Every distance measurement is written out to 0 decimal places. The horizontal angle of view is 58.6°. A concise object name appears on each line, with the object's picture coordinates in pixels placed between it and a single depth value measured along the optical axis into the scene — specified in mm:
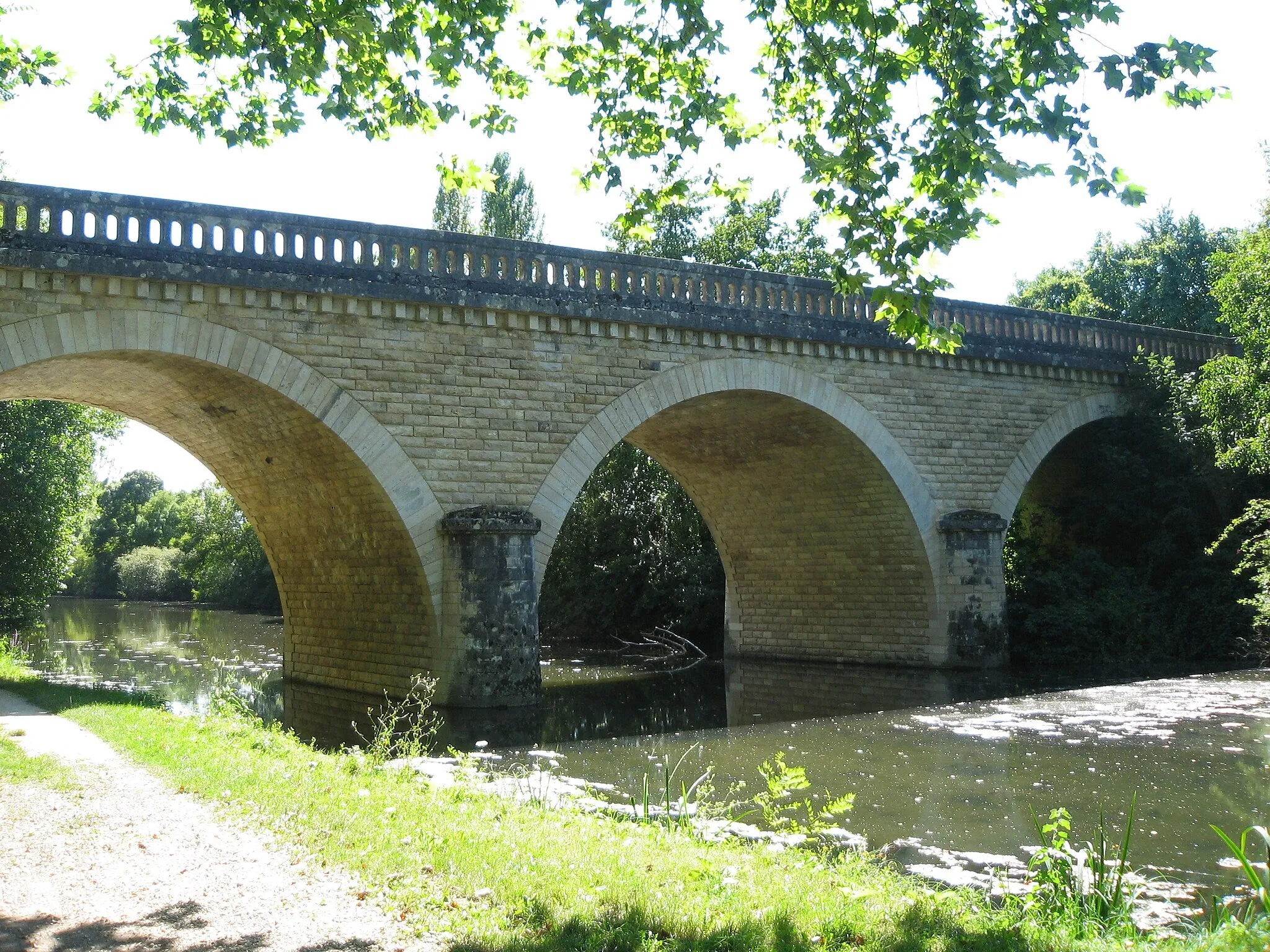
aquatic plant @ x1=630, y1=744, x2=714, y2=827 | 6496
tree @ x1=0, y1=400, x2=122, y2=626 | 17984
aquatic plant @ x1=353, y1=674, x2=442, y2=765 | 8682
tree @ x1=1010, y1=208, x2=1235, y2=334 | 29672
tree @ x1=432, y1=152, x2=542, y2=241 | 30500
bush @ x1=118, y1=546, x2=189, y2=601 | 51906
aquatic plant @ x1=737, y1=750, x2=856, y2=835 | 6051
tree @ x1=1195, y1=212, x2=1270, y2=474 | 16672
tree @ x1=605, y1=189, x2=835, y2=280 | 28406
